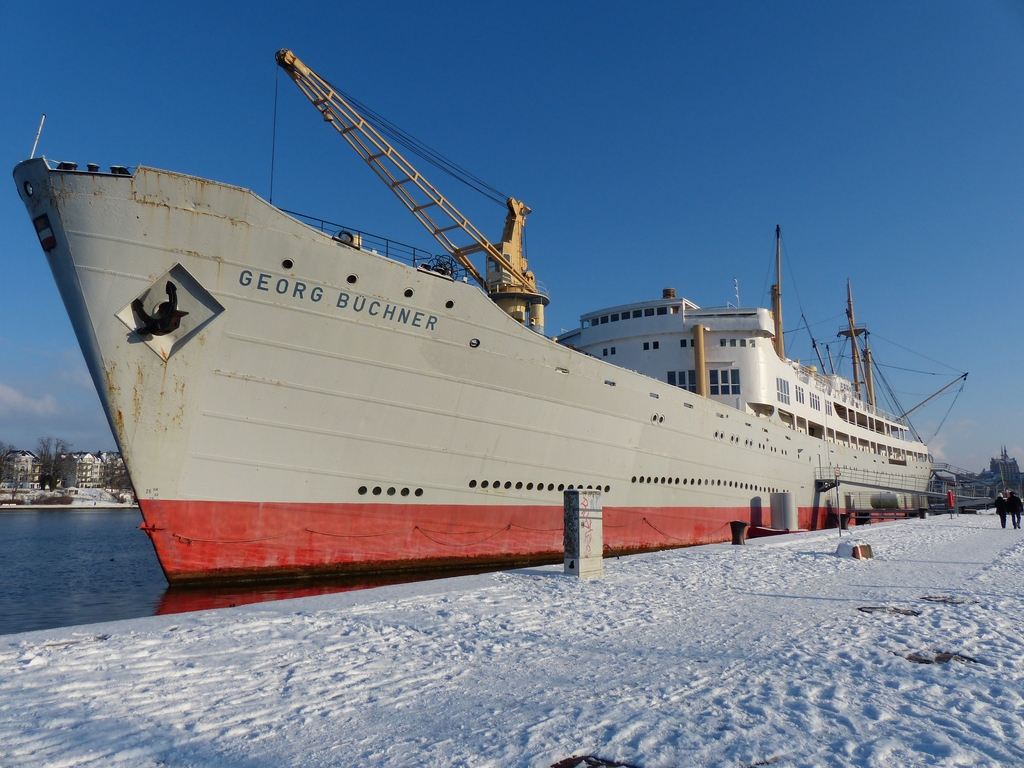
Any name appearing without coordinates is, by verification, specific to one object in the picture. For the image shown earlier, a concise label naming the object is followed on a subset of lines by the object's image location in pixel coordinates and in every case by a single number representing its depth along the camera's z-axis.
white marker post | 9.34
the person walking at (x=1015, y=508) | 21.41
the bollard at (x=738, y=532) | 14.36
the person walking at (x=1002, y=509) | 21.39
